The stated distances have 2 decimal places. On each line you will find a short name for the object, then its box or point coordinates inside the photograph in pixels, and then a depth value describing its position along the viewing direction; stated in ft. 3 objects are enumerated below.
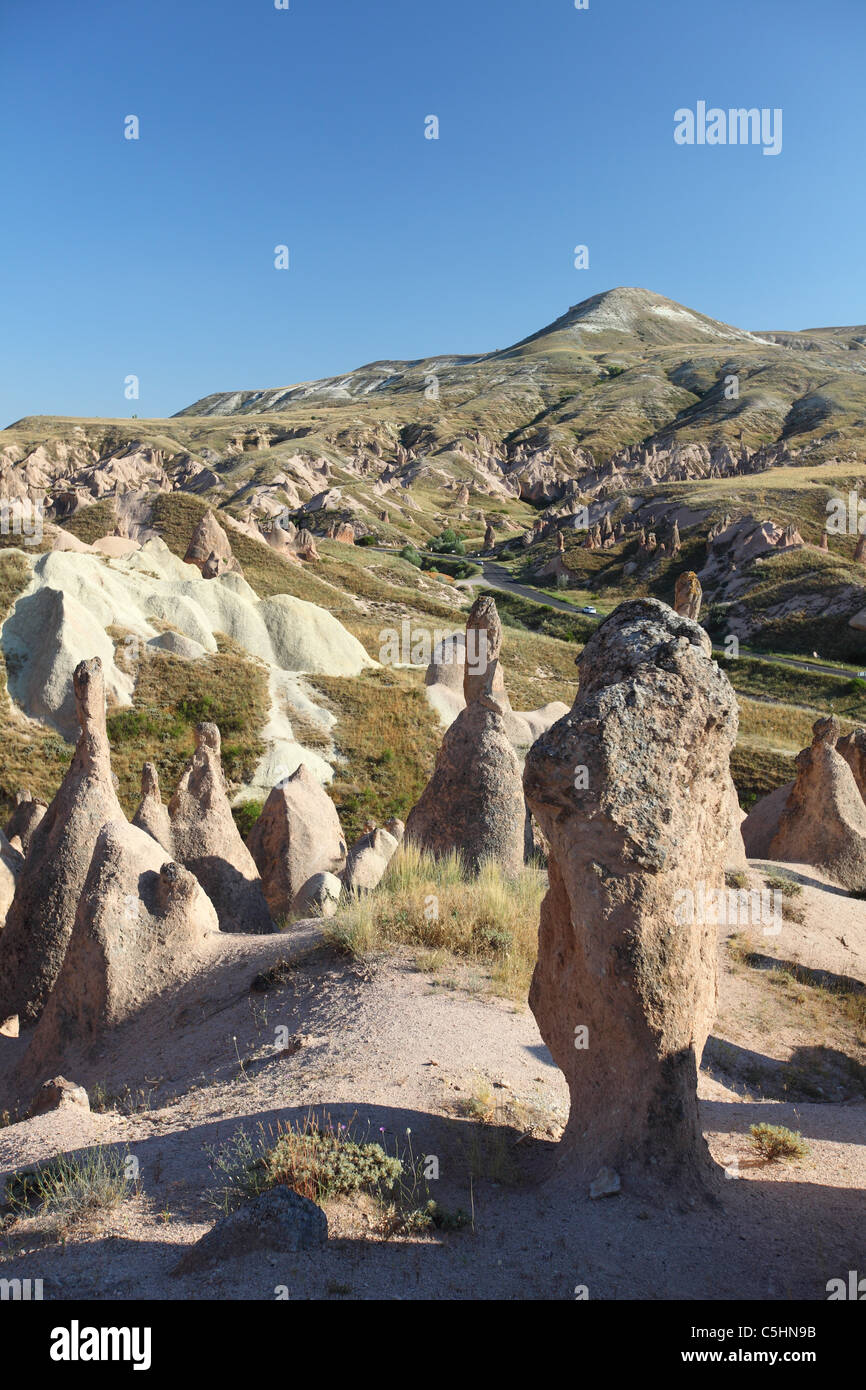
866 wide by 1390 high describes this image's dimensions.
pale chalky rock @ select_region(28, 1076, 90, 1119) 18.61
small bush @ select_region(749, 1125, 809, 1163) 15.88
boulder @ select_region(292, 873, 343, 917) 34.27
